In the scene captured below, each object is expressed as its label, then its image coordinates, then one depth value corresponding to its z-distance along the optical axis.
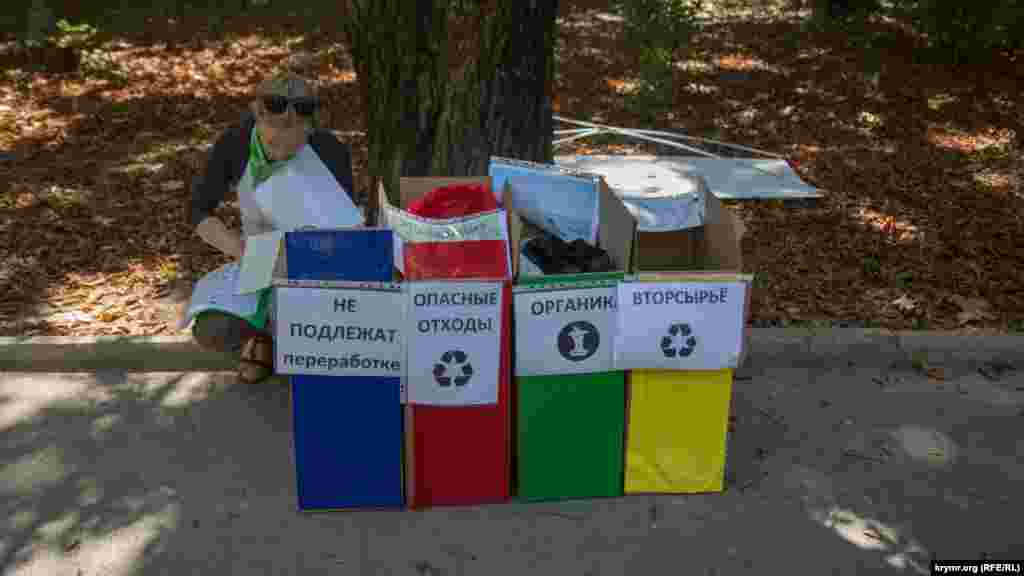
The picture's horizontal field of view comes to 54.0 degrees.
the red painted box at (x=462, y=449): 3.78
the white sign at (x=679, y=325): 3.69
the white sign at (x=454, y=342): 3.61
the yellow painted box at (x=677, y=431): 3.83
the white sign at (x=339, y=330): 3.58
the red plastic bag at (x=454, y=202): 3.89
